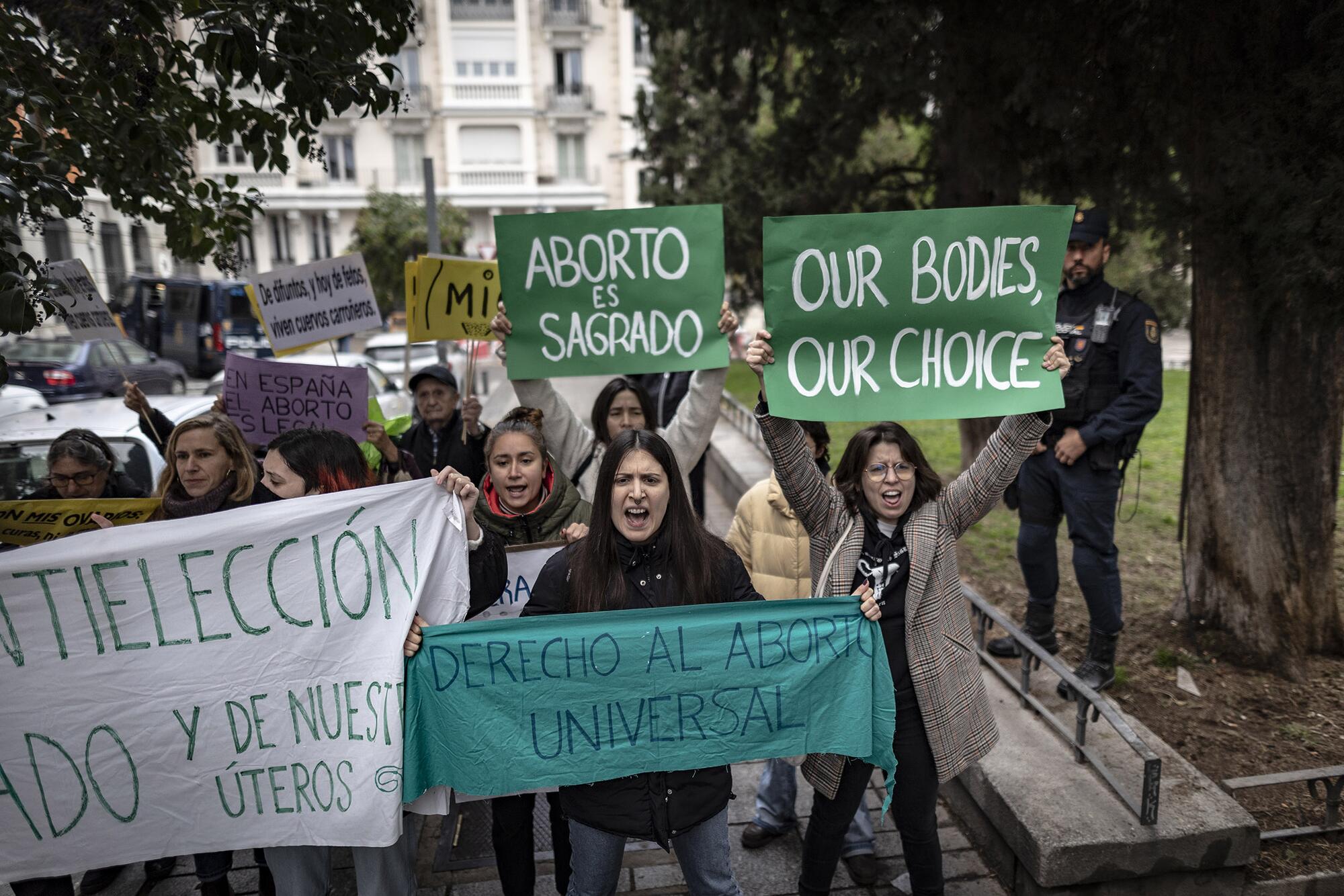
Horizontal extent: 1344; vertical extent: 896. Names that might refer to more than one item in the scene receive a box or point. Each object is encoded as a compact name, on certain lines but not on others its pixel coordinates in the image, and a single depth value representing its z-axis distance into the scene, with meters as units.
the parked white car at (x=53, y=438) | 5.45
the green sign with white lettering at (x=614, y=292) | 3.91
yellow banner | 3.56
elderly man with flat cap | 5.28
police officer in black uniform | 4.27
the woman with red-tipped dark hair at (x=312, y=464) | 3.18
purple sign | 5.10
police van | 27.48
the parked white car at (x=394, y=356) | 16.36
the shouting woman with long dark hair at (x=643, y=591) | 2.86
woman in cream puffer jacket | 3.71
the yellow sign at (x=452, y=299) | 5.21
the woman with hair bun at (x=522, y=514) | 3.30
